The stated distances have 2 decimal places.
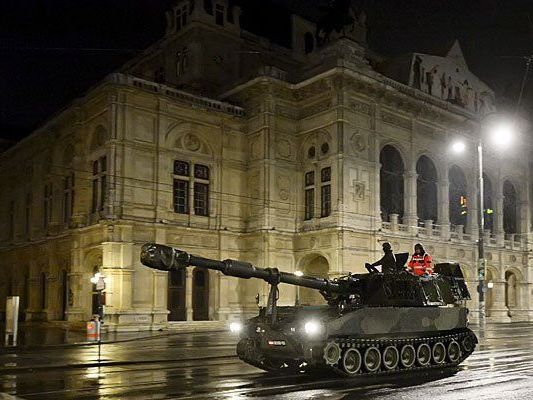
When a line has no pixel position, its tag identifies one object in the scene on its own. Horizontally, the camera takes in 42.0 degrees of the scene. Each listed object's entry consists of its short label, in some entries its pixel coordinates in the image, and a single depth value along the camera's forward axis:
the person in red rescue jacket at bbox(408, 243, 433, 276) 17.78
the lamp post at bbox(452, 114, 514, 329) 27.38
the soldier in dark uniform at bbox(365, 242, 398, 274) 17.25
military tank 14.25
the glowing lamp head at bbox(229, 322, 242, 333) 15.78
